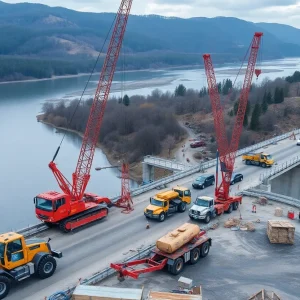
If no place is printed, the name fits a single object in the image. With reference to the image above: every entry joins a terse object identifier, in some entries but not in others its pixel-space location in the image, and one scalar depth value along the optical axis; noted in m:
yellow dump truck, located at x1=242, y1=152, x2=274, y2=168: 45.59
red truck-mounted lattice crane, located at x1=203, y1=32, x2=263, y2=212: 31.52
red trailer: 20.19
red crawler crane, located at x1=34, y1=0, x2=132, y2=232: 26.05
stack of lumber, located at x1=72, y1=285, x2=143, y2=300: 16.62
